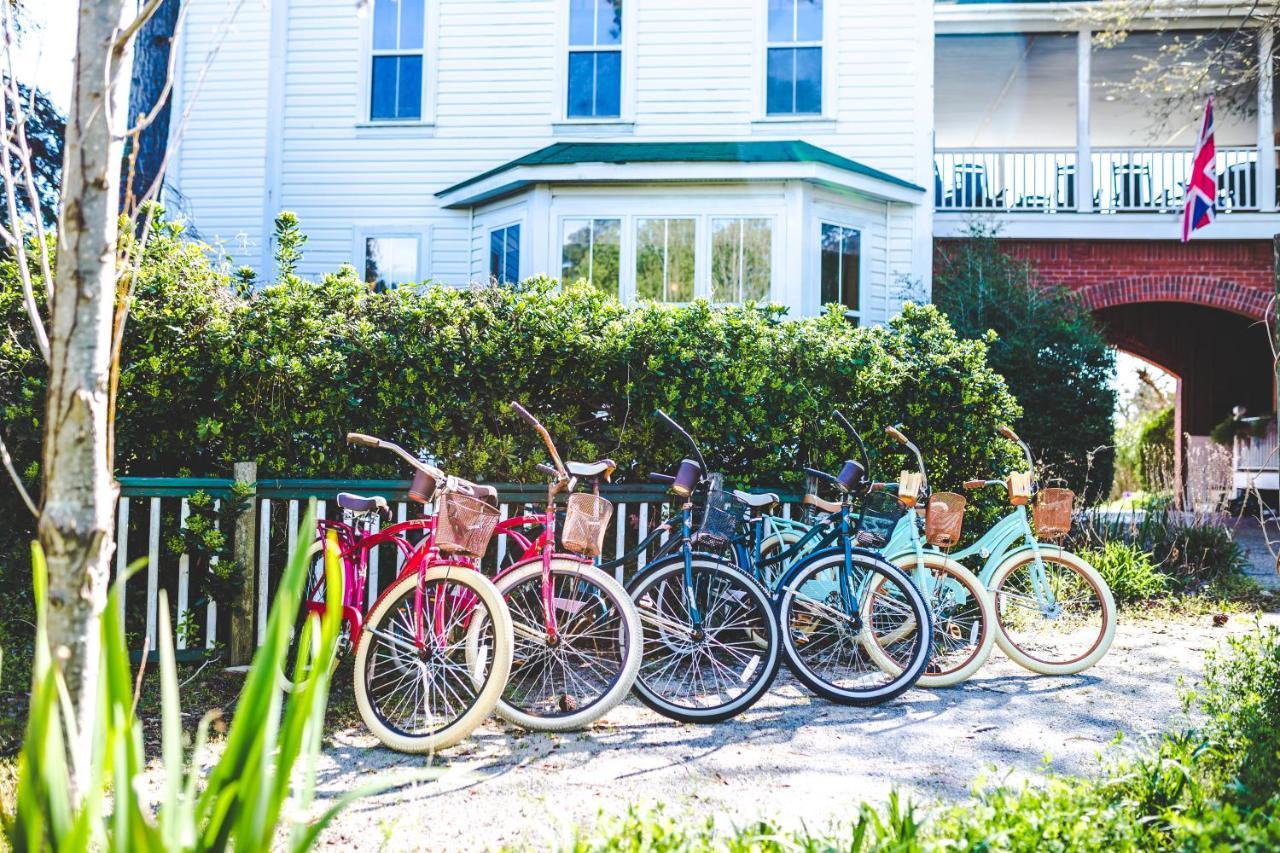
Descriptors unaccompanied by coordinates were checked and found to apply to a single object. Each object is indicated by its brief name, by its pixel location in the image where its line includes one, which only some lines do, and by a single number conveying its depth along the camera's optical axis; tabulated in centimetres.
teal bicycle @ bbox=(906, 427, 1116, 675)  549
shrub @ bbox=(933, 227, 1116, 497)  1105
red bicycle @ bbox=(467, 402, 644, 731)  433
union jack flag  1229
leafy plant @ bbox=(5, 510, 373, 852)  184
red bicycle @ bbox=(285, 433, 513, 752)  410
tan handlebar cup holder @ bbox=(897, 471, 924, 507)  524
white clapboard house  1184
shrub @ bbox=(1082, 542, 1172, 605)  770
